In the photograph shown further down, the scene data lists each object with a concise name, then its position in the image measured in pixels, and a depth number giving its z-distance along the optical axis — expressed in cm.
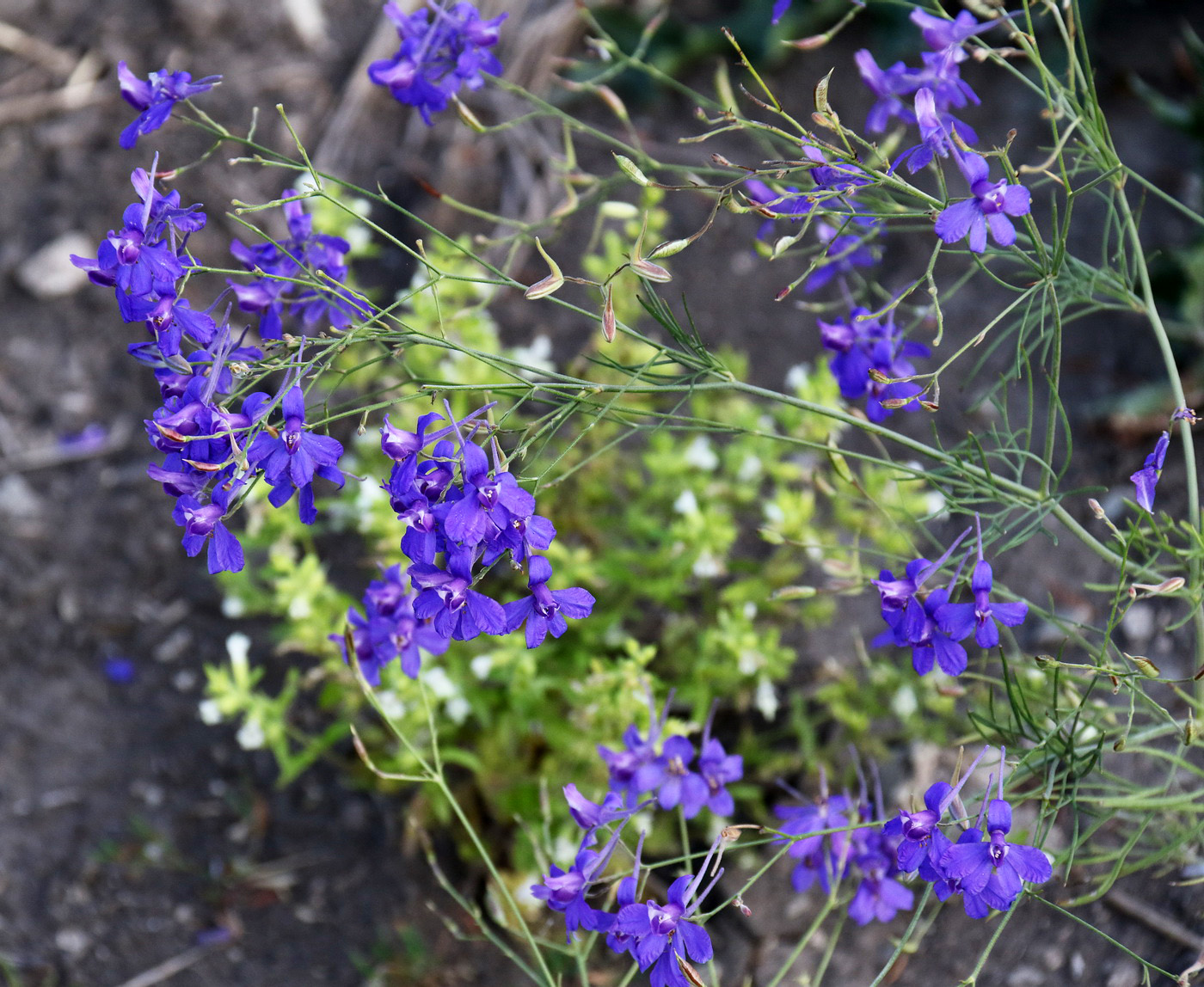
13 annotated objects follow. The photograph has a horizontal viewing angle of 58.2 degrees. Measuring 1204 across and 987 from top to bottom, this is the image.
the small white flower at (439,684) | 199
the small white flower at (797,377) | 225
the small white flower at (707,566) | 206
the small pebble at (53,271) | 323
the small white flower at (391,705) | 202
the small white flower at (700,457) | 223
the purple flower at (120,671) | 269
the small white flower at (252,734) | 208
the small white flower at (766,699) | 205
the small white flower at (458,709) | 206
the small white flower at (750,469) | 228
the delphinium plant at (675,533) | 119
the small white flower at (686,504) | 207
